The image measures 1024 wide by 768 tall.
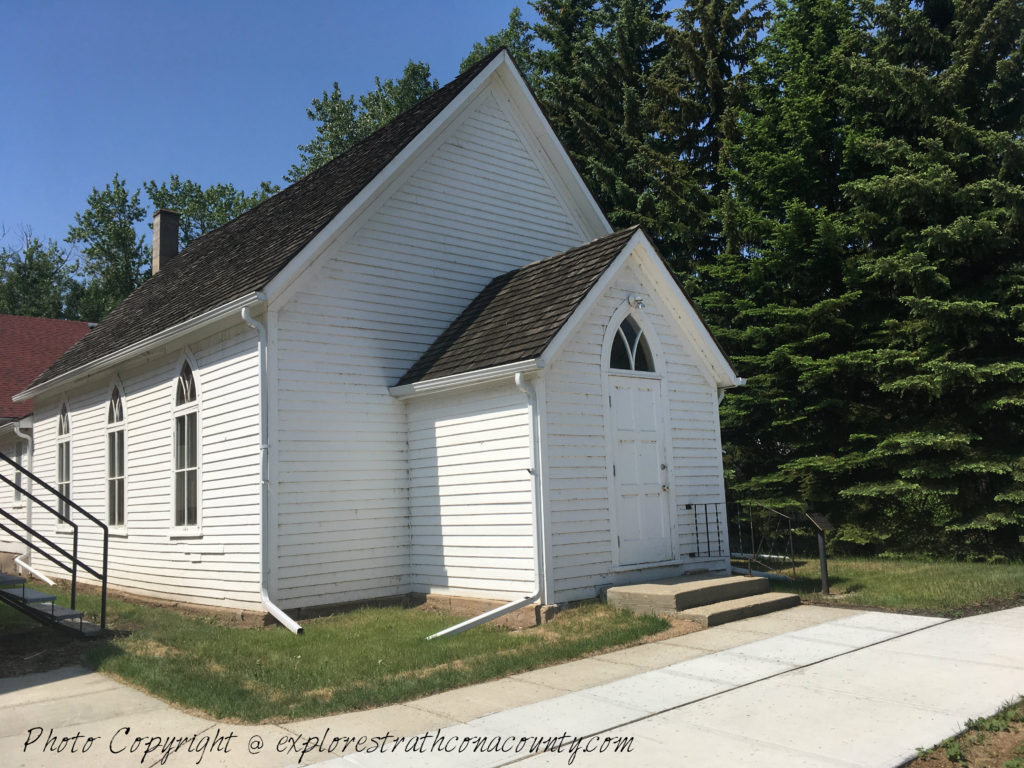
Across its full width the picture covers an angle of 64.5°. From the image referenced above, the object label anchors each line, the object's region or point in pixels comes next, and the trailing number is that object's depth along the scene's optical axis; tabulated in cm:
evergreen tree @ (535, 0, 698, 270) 2220
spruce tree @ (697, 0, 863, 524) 1678
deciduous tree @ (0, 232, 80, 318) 4459
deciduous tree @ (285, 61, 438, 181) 3906
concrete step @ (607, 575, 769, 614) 922
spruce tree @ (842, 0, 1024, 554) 1382
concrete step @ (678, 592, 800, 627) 887
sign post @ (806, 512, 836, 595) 1043
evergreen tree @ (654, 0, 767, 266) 2188
